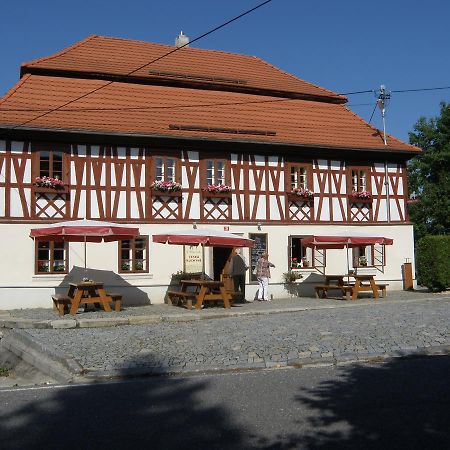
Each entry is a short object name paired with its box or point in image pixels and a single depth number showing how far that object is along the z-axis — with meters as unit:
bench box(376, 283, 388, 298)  19.74
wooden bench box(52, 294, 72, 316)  15.39
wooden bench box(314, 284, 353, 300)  19.58
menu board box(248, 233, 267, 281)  21.20
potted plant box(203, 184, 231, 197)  20.61
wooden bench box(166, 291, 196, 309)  17.28
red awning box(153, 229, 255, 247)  16.69
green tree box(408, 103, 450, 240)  39.95
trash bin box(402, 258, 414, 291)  22.88
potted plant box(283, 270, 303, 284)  21.22
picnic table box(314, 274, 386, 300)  19.58
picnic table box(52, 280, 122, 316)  15.46
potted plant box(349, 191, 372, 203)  22.59
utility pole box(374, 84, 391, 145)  25.13
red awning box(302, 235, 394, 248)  19.25
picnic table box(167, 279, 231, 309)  16.95
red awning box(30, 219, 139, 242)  15.66
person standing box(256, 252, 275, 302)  19.66
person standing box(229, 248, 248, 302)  19.61
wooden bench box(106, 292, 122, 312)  16.45
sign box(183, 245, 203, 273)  20.28
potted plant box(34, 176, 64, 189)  18.69
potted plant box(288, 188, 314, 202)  21.64
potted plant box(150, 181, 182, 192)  19.88
